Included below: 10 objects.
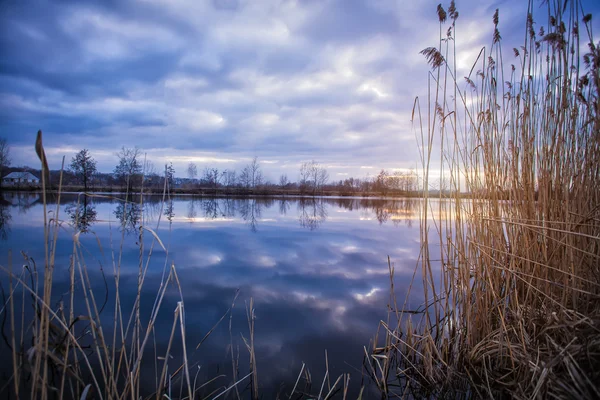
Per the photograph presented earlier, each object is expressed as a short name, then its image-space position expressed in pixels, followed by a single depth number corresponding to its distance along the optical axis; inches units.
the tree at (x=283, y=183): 2234.0
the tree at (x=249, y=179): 1970.6
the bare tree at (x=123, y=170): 1438.2
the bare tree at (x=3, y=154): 1300.4
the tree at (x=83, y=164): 1352.1
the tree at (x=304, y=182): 1955.3
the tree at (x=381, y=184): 1967.3
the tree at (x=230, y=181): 1989.8
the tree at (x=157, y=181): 1751.5
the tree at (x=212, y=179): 1915.1
